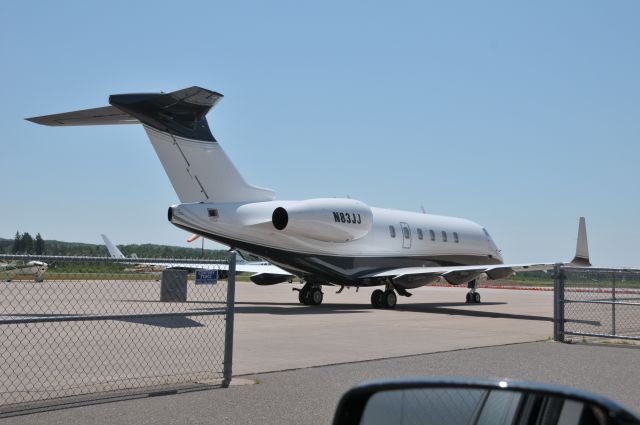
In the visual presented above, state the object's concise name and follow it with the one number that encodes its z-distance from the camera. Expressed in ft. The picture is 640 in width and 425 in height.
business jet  63.41
